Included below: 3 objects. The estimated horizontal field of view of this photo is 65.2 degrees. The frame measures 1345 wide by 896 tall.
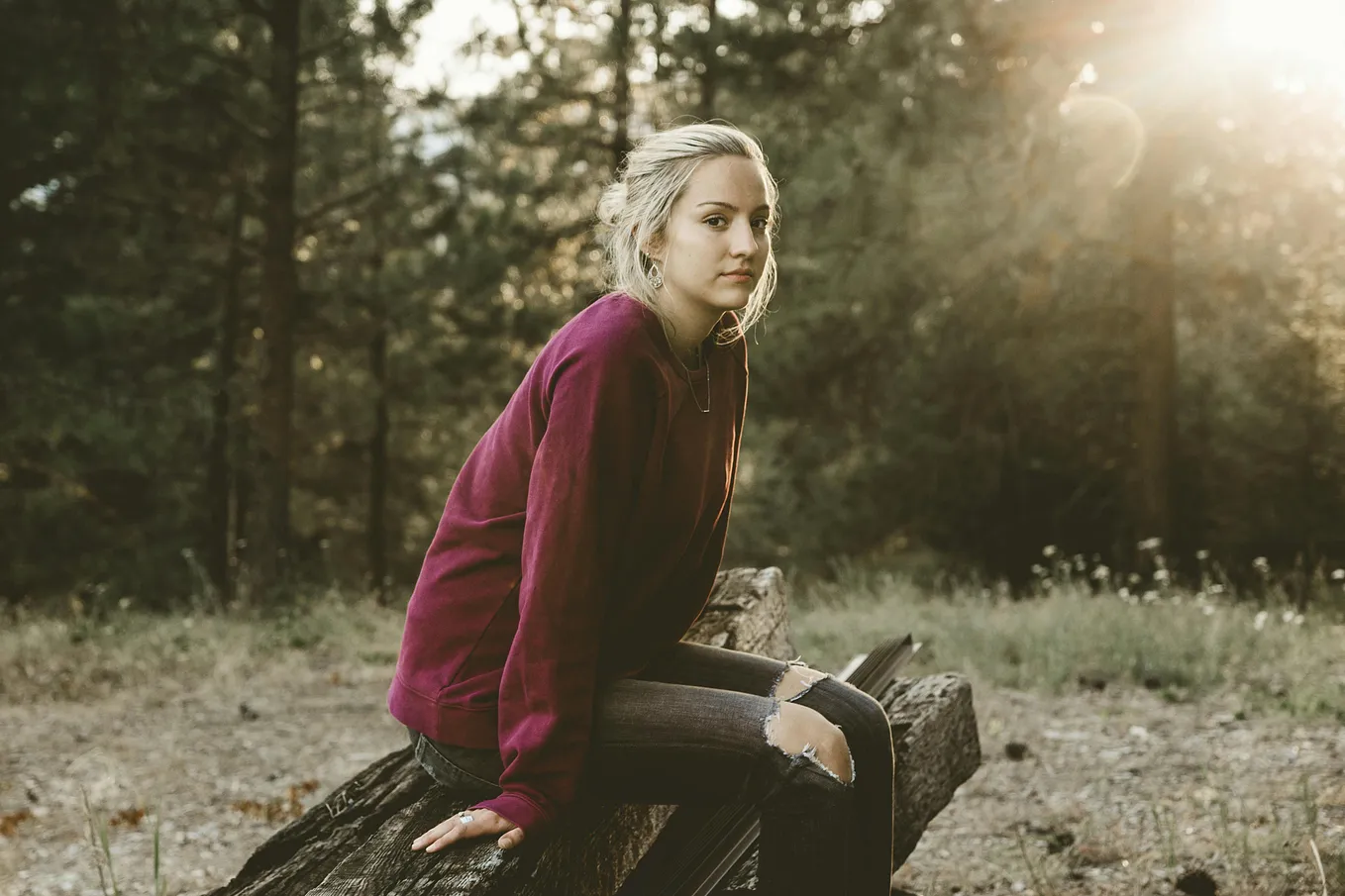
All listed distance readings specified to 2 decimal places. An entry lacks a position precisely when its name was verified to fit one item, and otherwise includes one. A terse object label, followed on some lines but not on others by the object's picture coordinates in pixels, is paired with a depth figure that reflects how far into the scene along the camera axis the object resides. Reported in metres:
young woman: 2.02
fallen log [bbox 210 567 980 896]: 2.00
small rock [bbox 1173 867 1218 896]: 3.06
